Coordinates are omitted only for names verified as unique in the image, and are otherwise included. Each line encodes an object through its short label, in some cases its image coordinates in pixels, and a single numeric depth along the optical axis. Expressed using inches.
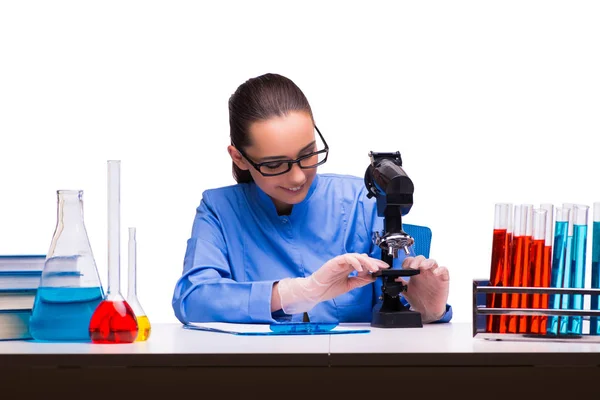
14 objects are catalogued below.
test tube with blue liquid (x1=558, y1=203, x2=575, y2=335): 90.0
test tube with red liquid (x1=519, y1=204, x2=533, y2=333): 90.2
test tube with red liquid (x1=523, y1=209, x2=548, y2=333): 90.1
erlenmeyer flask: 92.9
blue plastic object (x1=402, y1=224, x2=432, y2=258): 114.7
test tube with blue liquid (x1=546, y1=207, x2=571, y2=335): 90.1
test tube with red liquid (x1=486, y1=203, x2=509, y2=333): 90.6
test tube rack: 88.7
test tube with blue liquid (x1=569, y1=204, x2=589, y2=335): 90.0
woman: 107.1
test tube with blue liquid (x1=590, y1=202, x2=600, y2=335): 89.8
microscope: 101.9
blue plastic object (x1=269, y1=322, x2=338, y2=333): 95.6
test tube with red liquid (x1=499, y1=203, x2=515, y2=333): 90.4
